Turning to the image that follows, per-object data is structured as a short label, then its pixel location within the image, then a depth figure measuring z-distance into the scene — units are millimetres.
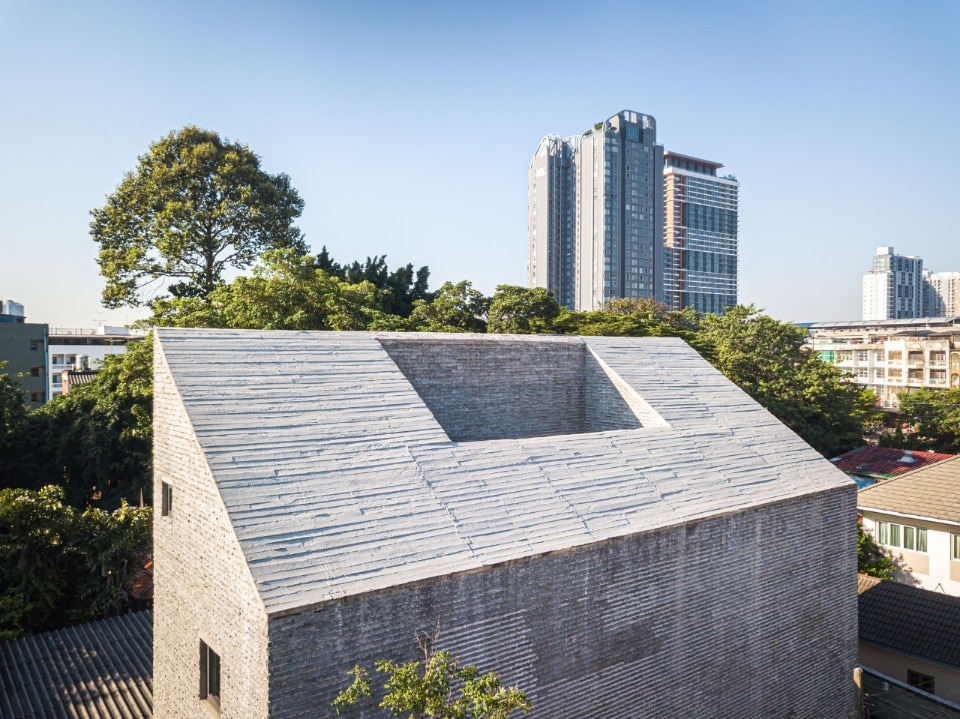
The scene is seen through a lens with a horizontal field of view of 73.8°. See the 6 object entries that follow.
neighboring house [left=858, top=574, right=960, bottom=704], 13641
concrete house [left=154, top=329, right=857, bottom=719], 6777
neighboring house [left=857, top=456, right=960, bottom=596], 17594
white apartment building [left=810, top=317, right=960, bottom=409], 51062
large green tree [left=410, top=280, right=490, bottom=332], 28172
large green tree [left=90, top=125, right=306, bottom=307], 26828
